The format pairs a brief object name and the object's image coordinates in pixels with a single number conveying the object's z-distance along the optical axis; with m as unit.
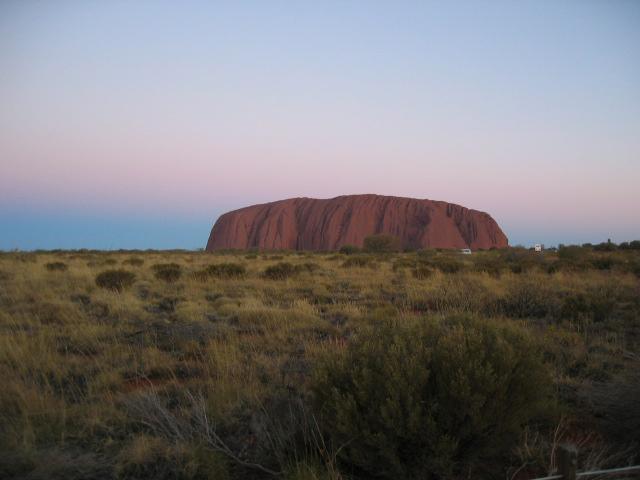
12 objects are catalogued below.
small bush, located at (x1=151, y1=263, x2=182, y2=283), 14.68
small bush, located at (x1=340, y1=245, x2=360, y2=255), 44.02
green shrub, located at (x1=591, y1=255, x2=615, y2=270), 19.16
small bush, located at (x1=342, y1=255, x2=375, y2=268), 20.90
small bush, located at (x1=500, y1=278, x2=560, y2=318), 8.39
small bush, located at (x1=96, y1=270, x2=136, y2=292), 12.23
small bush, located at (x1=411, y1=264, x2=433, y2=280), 14.97
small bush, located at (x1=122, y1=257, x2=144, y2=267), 22.24
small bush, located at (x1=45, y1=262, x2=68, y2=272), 16.78
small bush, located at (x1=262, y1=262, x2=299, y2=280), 15.04
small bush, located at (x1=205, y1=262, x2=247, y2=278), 15.00
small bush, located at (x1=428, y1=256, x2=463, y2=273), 16.75
